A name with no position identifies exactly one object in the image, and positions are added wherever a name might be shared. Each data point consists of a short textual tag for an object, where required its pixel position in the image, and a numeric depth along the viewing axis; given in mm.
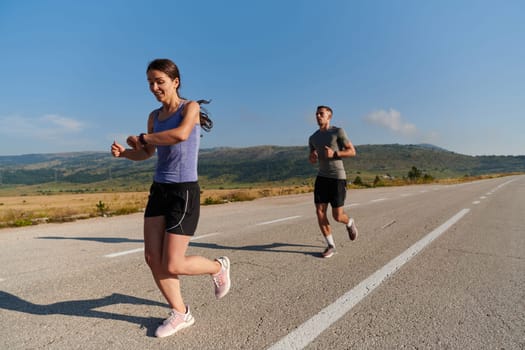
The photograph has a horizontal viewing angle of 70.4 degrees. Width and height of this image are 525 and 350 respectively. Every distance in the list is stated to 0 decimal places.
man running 5438
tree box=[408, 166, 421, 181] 51269
